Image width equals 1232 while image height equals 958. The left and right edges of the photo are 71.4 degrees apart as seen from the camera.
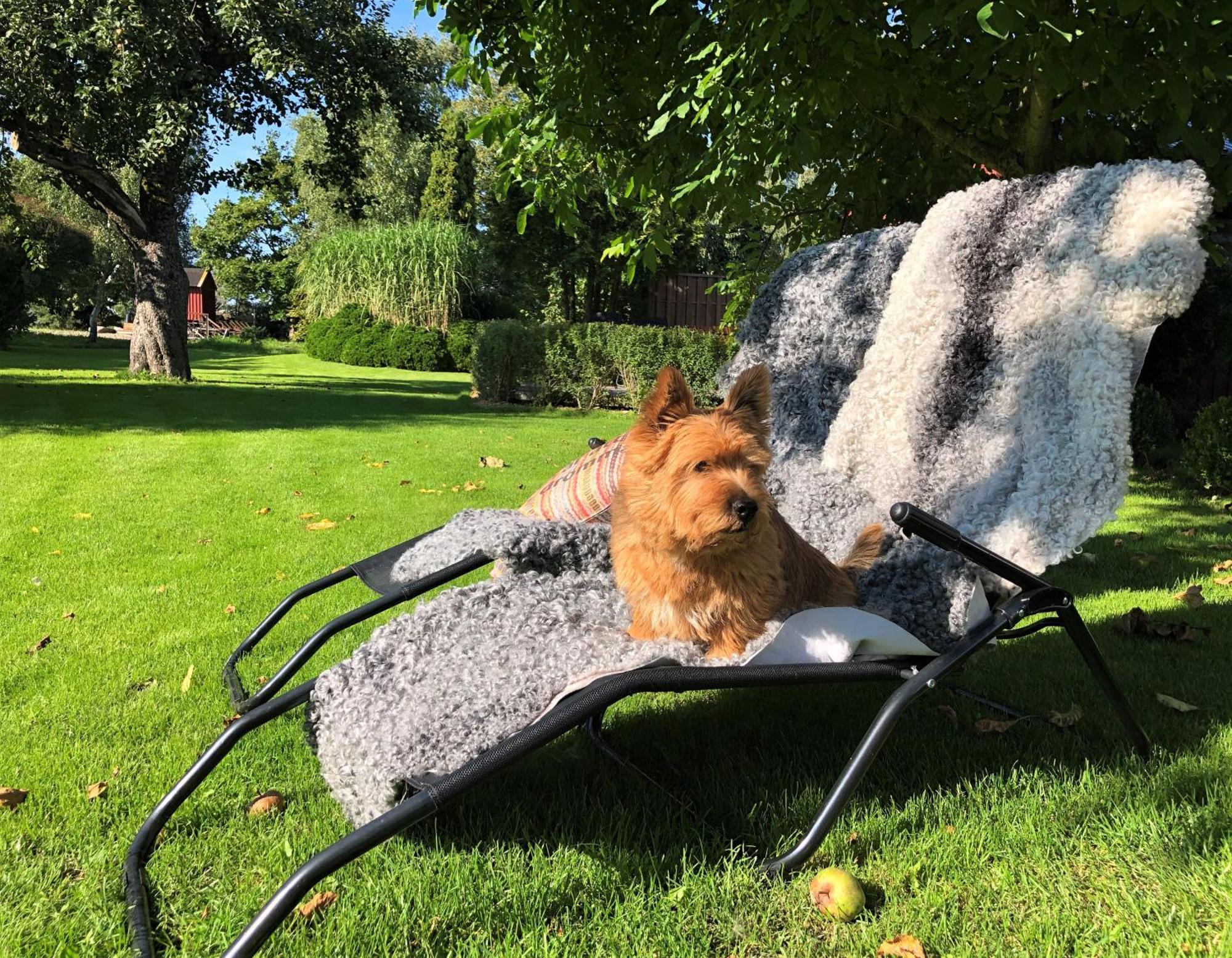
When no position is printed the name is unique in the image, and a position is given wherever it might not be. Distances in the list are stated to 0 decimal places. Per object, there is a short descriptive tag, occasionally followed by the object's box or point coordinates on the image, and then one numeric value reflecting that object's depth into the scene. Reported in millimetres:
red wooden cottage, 59938
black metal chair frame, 1790
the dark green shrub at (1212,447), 7953
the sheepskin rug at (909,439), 2404
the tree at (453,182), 31297
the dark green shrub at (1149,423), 9492
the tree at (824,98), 4082
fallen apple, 2277
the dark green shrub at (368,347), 26578
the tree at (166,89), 12516
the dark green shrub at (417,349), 25859
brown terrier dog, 2465
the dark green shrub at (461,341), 25156
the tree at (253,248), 45156
